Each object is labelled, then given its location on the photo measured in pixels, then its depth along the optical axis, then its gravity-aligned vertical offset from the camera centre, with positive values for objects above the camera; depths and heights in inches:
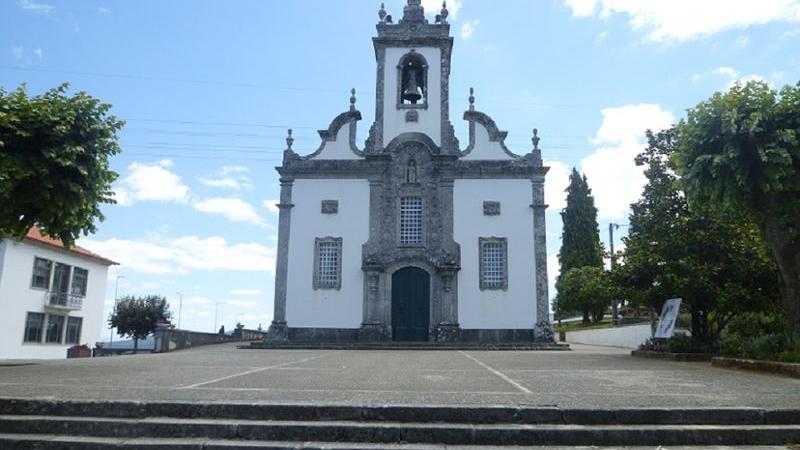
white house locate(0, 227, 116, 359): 1226.6 +70.9
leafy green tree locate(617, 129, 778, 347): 539.5 +73.3
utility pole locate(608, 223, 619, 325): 1274.7 +208.2
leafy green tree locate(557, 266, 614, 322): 1437.0 +106.7
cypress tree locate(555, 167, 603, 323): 1678.2 +295.1
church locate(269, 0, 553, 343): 906.7 +153.2
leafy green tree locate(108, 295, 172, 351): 1769.2 +43.3
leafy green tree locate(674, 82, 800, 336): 410.0 +121.3
